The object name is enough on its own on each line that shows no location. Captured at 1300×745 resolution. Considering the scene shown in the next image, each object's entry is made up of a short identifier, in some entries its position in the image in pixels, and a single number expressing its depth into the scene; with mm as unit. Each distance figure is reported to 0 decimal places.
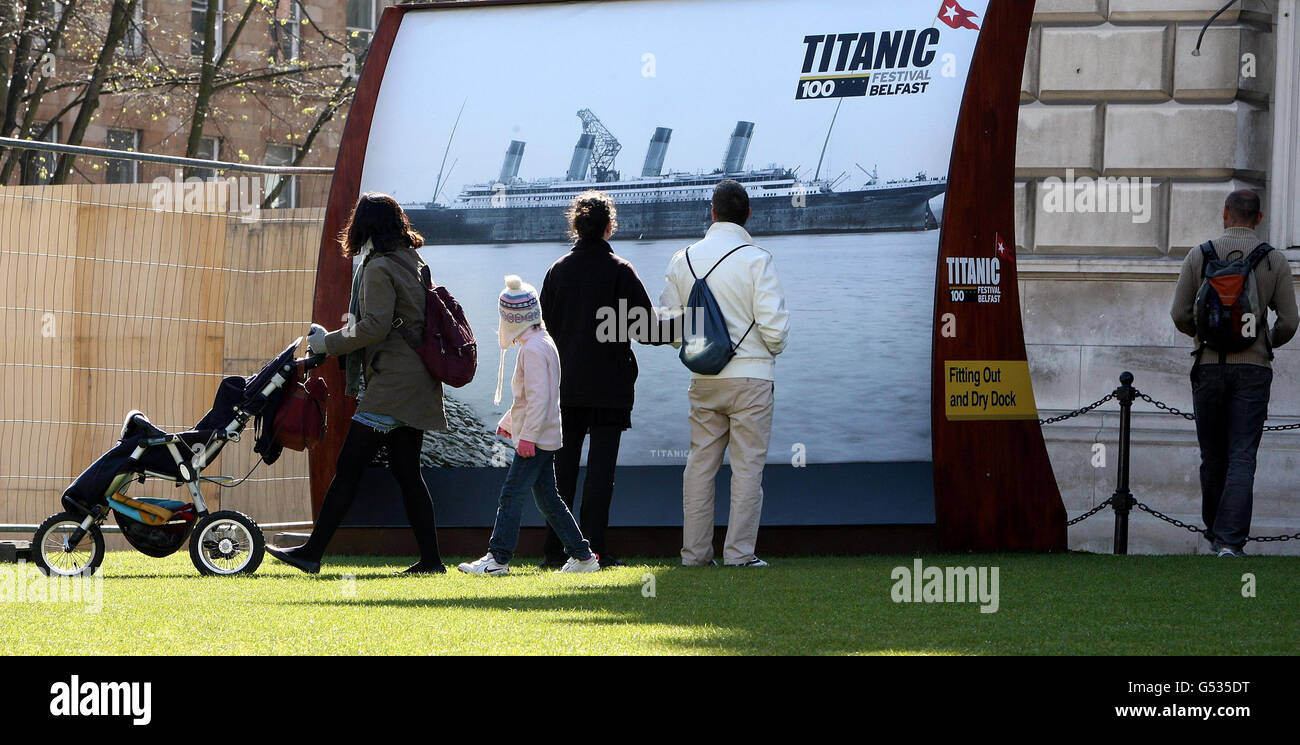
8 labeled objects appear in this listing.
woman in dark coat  17500
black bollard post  20641
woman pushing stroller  16750
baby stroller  17016
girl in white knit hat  16516
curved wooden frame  18125
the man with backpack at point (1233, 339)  18922
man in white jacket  17141
